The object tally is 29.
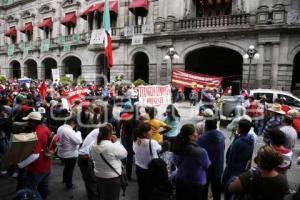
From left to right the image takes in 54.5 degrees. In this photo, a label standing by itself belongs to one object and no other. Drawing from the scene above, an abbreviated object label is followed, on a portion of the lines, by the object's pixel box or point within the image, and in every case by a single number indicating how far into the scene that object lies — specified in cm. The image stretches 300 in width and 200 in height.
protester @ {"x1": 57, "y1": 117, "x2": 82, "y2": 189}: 522
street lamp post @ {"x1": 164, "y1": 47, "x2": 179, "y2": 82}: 1827
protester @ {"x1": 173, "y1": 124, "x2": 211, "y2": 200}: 391
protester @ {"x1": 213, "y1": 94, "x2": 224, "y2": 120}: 1265
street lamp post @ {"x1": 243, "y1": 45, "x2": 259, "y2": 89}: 1612
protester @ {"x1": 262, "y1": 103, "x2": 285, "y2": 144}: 678
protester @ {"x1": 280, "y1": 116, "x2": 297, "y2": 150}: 528
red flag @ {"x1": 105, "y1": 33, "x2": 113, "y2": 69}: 1062
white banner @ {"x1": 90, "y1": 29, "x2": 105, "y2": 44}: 2303
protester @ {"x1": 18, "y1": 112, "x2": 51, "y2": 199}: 422
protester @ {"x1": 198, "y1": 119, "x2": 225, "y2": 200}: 463
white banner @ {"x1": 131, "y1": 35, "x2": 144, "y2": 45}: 2162
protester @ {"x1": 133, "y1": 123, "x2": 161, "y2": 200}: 450
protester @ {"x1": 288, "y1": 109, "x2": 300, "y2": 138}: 645
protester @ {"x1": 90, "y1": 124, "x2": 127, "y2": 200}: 405
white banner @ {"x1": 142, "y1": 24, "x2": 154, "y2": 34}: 2139
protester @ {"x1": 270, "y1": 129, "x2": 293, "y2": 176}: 423
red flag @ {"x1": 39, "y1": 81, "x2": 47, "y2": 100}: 1068
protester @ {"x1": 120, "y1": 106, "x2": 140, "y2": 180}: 618
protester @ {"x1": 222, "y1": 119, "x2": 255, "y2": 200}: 432
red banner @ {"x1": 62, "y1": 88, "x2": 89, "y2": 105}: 980
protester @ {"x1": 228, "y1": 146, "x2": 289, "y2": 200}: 279
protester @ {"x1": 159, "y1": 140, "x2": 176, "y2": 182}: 469
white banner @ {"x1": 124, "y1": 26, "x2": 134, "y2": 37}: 2262
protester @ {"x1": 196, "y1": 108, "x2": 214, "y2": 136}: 538
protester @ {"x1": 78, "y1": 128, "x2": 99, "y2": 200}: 500
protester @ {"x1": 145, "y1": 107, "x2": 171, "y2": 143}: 568
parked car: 1221
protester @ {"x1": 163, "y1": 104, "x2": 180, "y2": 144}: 636
